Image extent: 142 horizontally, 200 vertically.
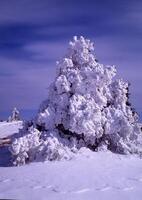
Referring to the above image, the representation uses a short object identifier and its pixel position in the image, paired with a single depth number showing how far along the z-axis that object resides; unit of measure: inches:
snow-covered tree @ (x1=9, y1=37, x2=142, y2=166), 487.5
